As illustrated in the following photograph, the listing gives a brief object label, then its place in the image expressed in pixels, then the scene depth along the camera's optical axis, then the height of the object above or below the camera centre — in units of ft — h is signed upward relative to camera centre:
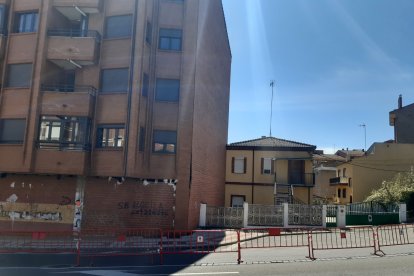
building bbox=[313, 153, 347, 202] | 192.76 +17.10
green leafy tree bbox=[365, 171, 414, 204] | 99.78 +4.83
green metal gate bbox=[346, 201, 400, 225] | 89.15 -1.01
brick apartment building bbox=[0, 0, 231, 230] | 71.41 +15.37
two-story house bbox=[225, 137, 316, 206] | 107.96 +8.64
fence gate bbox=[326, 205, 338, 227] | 85.54 -1.40
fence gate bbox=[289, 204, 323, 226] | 84.38 -1.78
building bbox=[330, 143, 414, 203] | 135.33 +14.55
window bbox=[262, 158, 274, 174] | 110.93 +10.70
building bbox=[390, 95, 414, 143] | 151.94 +33.75
